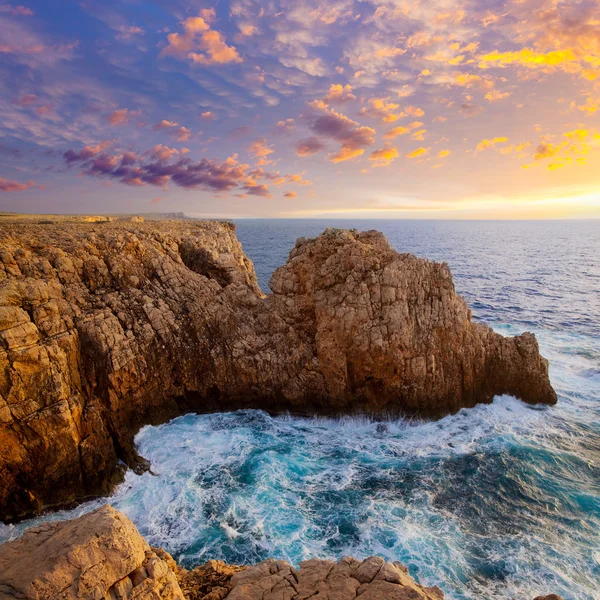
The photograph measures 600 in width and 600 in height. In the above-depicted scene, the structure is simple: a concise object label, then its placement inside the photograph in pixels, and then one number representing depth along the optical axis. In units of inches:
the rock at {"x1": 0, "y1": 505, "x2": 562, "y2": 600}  343.9
